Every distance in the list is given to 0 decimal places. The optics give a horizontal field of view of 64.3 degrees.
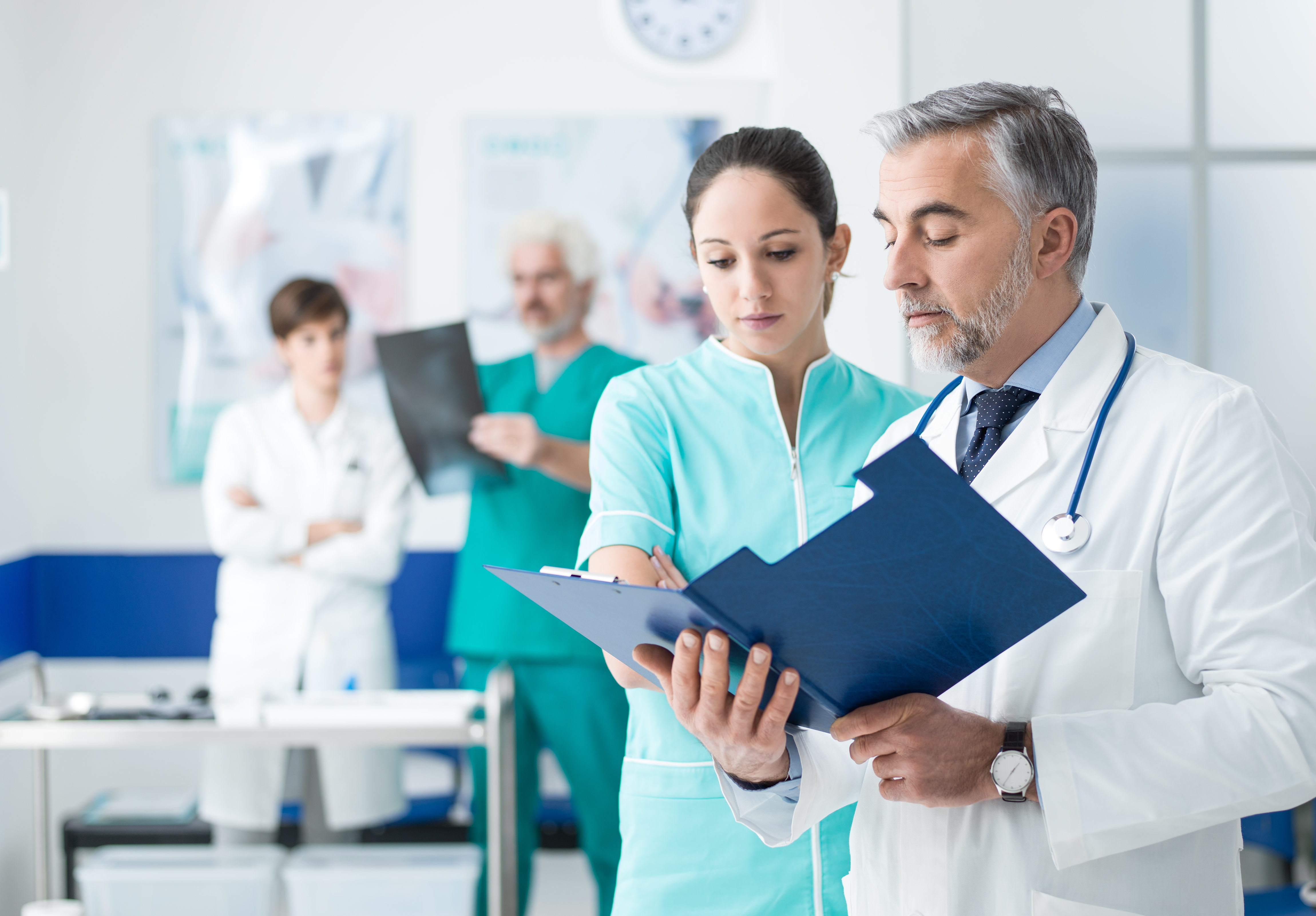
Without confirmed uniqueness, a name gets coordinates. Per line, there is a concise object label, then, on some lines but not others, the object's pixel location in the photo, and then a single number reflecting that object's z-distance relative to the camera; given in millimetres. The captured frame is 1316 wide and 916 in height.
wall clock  3227
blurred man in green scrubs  2574
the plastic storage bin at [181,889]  2543
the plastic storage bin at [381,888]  2557
